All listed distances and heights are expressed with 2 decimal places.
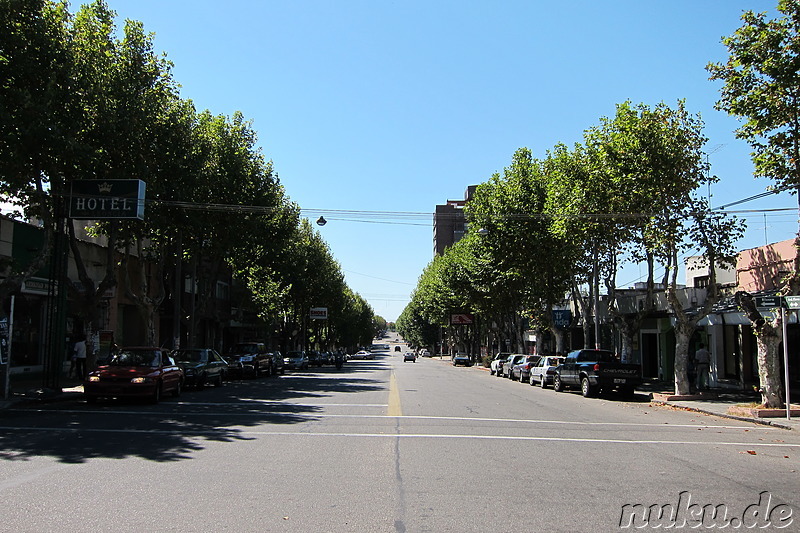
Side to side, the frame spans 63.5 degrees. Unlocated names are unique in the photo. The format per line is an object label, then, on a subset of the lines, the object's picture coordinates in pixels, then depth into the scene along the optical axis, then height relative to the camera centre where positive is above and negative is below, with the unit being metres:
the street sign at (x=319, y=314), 64.56 +1.46
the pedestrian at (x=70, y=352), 26.36 -1.16
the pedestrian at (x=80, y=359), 24.64 -1.24
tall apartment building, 148.90 +24.64
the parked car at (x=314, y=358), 57.21 -2.59
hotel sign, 19.50 +3.84
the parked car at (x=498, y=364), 43.91 -2.30
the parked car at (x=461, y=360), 70.50 -3.27
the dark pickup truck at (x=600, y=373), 22.97 -1.51
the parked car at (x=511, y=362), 38.03 -1.87
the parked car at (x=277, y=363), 38.69 -2.14
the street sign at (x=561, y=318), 37.41 +0.75
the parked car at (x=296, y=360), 44.05 -2.22
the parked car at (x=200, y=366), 23.02 -1.44
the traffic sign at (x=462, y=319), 68.06 +1.16
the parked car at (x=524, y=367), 34.97 -2.03
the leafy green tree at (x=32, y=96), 16.91 +6.14
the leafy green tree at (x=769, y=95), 16.02 +6.12
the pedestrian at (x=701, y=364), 25.11 -1.24
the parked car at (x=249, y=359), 31.30 -1.60
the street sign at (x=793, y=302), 16.06 +0.78
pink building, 22.20 +2.41
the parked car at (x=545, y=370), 29.31 -1.82
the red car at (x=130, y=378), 17.27 -1.38
